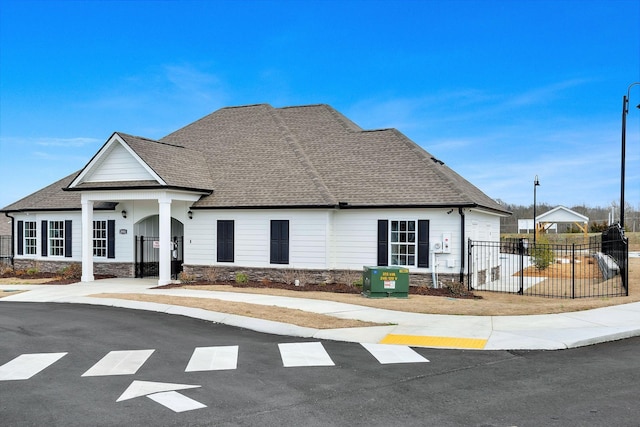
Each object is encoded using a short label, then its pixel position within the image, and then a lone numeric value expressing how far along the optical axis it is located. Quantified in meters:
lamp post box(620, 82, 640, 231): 27.17
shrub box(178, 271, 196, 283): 23.24
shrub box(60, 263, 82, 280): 25.27
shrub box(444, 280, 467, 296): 19.81
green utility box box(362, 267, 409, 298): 18.28
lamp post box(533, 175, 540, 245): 43.67
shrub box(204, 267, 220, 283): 22.92
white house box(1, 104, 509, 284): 21.39
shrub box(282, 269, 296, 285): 22.05
